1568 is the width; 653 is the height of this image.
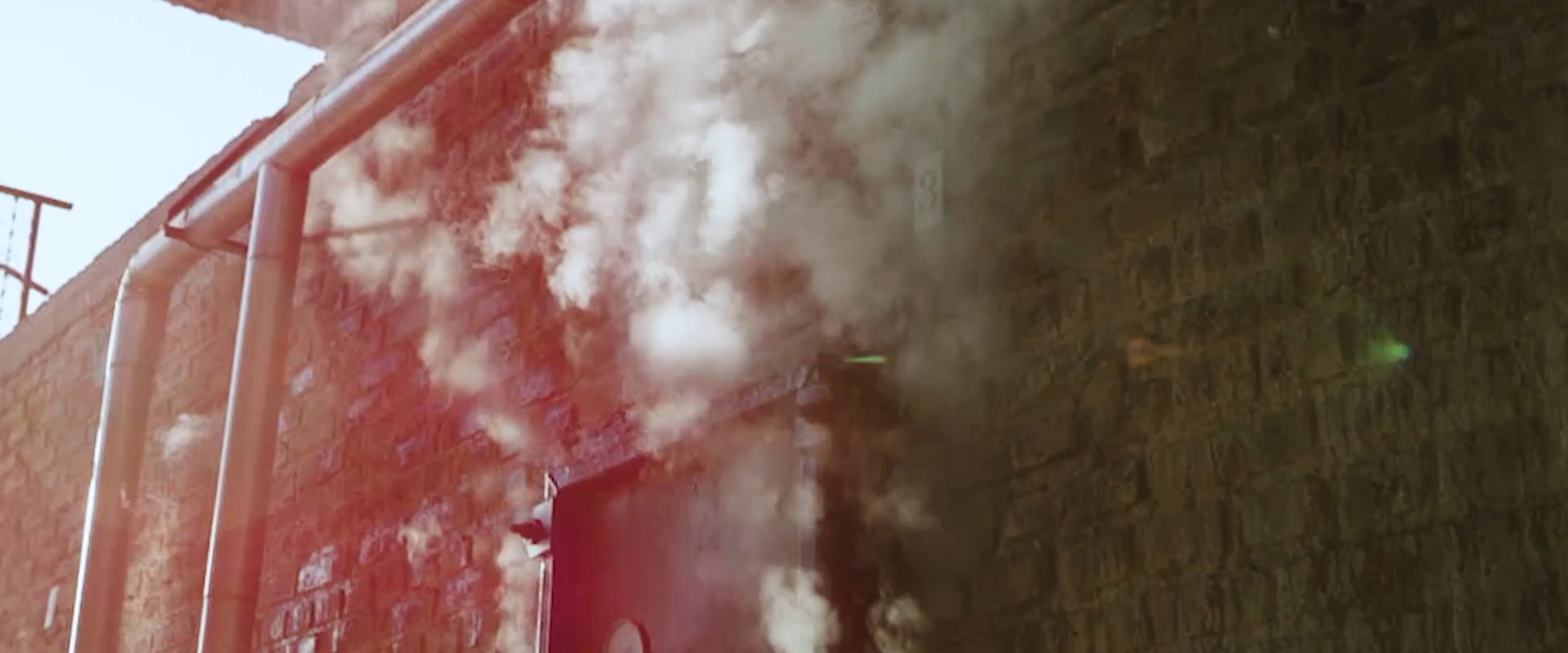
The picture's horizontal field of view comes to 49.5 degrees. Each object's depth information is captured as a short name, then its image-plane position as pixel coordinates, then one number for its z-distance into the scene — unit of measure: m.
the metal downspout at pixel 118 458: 7.02
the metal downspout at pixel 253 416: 6.00
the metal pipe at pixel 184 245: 5.77
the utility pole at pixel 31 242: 11.66
